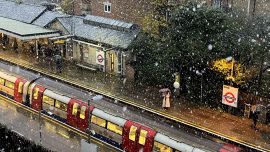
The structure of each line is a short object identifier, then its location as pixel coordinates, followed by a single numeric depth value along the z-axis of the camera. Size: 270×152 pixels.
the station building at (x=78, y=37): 39.28
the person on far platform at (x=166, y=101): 31.75
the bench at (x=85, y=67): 40.93
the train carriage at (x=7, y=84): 33.28
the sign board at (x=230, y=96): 30.08
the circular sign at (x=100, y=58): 39.79
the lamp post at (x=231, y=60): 29.76
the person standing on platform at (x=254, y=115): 27.80
